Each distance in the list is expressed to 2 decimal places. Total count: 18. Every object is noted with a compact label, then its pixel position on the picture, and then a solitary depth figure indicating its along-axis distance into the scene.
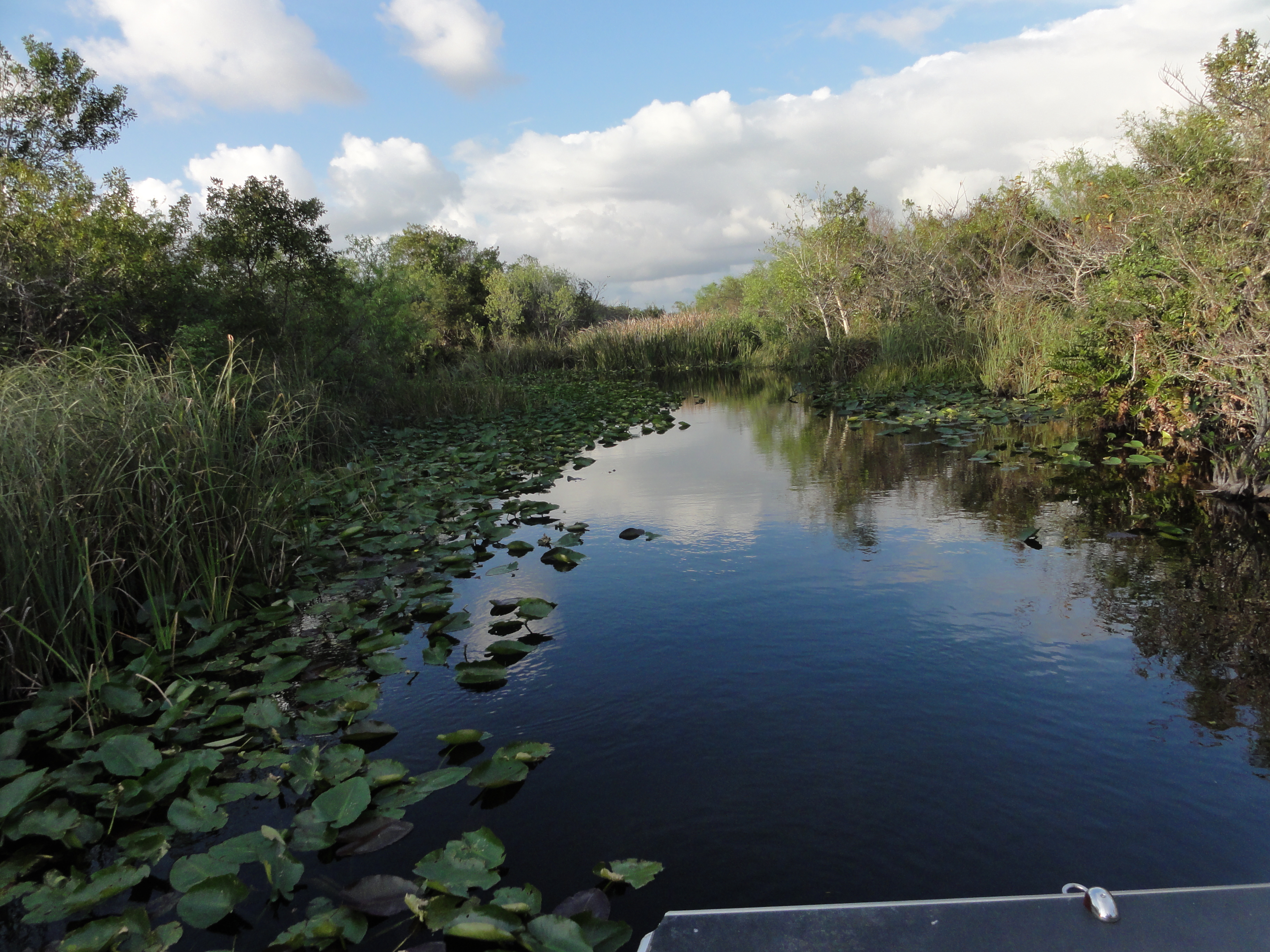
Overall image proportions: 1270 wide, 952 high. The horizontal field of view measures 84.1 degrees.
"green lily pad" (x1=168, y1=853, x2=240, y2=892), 1.64
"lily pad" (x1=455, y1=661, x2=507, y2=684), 2.75
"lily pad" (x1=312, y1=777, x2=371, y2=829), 1.86
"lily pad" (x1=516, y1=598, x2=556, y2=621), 3.29
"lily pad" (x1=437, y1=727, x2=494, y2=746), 2.27
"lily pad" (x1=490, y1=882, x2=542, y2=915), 1.54
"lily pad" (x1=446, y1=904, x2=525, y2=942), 1.43
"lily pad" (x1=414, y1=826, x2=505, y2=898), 1.62
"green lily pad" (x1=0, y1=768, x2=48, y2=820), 1.89
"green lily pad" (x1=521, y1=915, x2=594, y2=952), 1.42
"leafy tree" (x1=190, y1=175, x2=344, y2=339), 7.56
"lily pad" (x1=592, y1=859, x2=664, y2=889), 1.63
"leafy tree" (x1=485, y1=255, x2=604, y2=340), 26.70
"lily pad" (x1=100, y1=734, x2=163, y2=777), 2.08
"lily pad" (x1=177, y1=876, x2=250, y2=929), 1.52
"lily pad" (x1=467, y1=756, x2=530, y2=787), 2.06
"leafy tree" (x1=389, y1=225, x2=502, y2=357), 25.89
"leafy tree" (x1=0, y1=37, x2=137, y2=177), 8.98
